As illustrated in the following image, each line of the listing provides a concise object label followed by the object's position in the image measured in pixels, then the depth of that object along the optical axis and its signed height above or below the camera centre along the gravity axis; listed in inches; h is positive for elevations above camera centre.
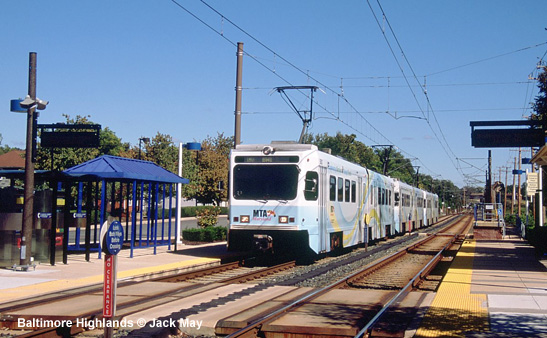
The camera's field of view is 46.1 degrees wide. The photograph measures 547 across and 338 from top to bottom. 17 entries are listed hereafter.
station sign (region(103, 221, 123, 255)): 280.1 -16.4
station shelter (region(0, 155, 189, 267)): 666.8 -6.1
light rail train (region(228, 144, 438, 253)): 709.9 +7.0
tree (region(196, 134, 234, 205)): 2632.9 +119.9
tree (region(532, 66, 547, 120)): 1003.9 +178.7
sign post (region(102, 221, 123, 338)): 280.5 -30.3
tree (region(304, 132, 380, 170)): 4020.7 +360.3
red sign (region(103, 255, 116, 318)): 282.7 -37.7
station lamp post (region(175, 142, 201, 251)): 927.2 +24.3
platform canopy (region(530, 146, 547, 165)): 692.7 +57.5
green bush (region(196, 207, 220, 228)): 1127.6 -25.8
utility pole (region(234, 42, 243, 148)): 895.7 +158.5
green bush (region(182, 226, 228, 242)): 1080.8 -52.0
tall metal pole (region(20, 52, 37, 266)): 635.5 +19.1
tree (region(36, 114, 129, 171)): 1886.1 +134.3
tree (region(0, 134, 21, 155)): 5193.9 +434.2
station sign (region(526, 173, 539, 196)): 1221.7 +46.3
